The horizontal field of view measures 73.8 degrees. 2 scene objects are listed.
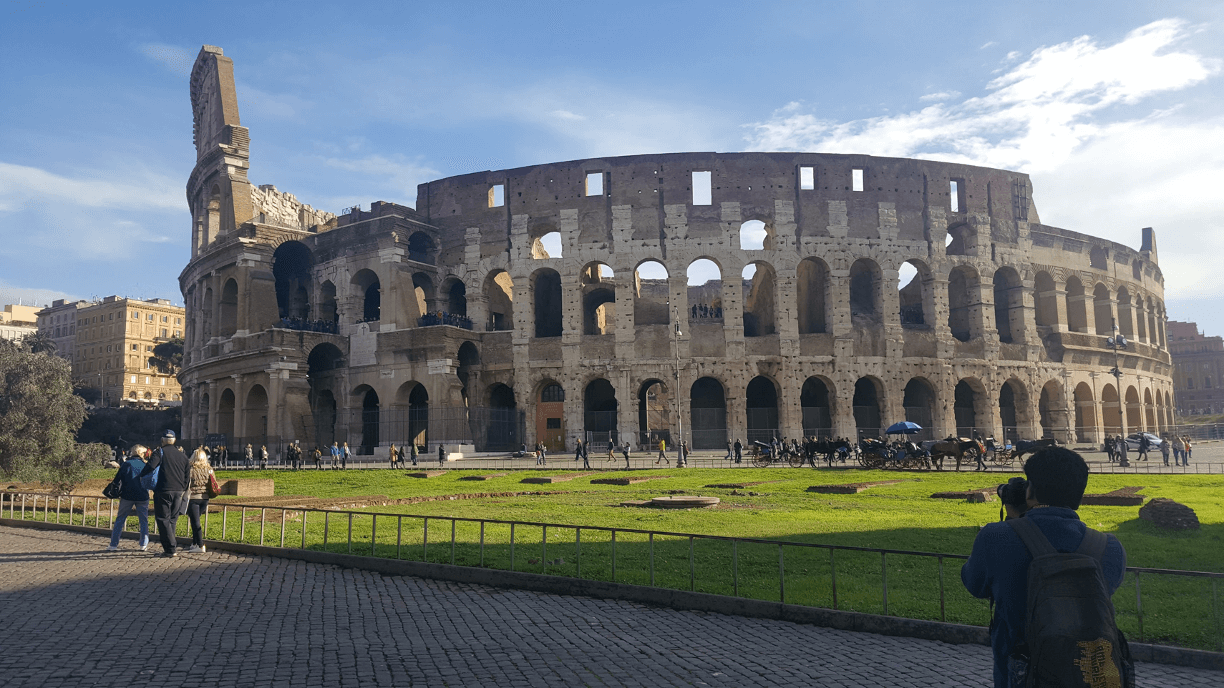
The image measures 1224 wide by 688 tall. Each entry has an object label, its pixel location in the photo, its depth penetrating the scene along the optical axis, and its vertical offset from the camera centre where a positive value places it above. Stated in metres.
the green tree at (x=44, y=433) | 17.42 +0.17
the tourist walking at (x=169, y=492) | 9.63 -0.64
